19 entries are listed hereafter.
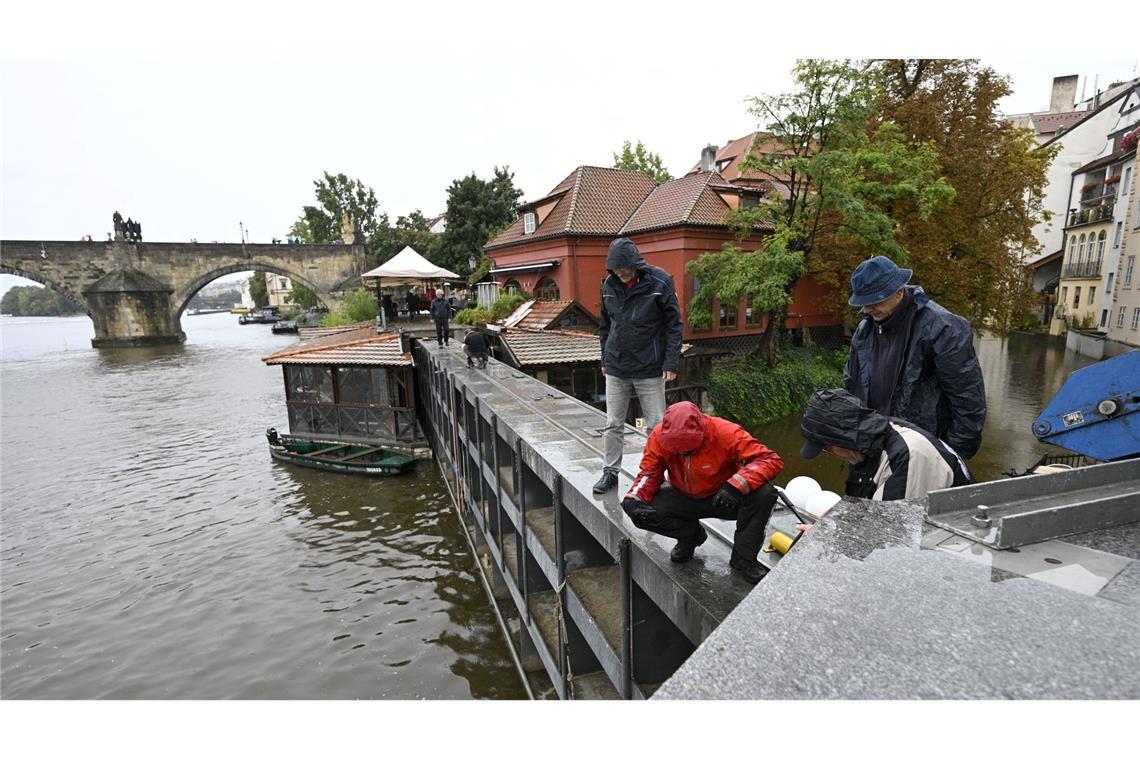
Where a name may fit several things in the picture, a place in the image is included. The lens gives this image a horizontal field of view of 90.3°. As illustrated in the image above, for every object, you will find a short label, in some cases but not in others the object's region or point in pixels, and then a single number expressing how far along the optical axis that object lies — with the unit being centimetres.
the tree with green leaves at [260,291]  9825
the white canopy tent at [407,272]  2122
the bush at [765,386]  2141
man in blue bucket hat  329
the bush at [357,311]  3344
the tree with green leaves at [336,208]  6388
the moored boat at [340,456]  1731
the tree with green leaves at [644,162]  3834
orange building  2280
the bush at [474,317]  2216
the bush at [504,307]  2336
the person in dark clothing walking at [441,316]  1822
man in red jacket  326
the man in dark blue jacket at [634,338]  495
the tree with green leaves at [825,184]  1733
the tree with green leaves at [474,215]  3750
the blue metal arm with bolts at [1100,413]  318
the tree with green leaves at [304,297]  6888
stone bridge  4562
